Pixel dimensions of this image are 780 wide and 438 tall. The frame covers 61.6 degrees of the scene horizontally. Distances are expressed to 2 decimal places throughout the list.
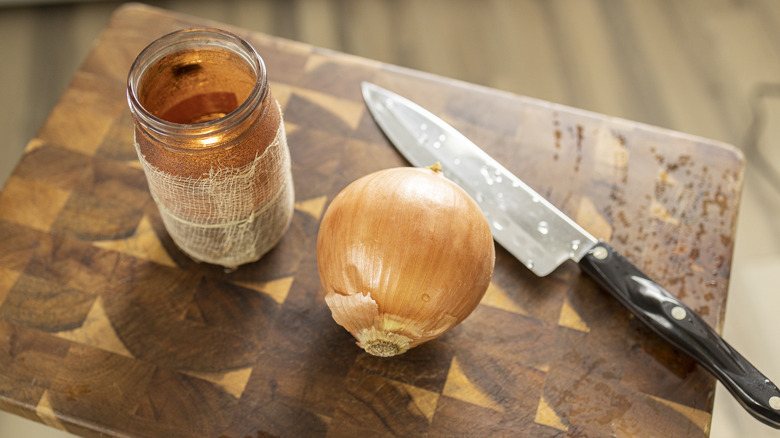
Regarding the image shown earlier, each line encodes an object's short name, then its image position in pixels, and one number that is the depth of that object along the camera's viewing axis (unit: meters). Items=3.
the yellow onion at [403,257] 0.63
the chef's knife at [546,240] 0.73
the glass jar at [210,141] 0.61
